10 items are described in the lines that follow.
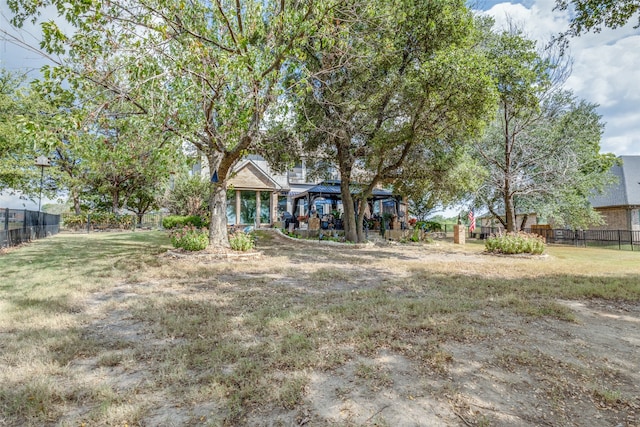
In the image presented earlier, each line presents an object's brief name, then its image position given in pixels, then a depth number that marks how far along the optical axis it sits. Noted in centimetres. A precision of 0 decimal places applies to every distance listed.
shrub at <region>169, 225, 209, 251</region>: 977
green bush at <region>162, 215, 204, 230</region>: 2238
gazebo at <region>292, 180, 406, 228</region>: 1857
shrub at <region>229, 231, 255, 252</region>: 992
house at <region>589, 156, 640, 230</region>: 2044
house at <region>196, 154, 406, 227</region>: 2084
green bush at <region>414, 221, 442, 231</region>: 2022
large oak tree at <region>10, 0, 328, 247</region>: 639
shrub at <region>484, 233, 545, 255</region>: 1155
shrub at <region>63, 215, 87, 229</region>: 2520
